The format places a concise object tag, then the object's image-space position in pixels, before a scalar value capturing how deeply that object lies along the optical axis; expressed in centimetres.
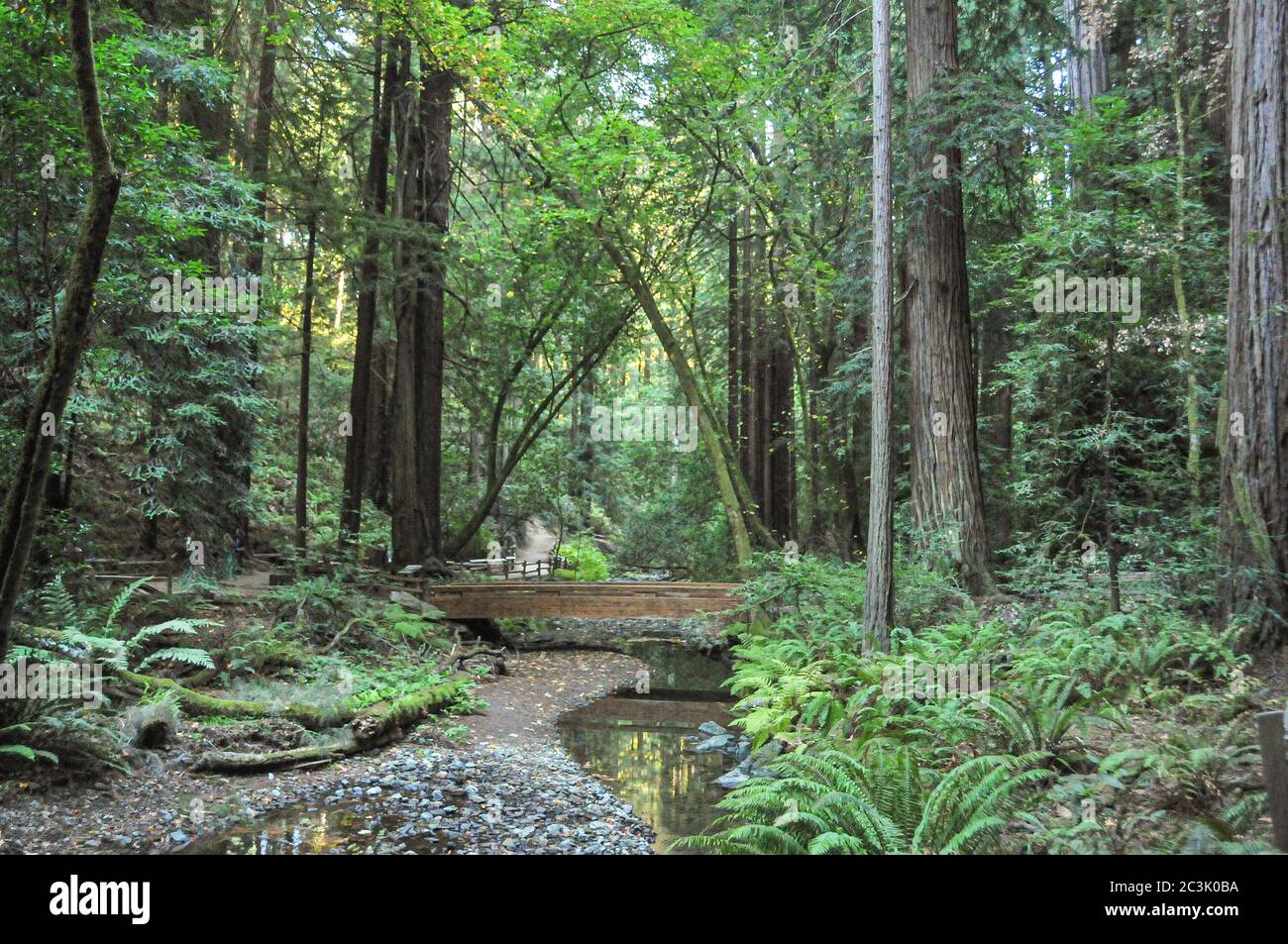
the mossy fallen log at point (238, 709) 830
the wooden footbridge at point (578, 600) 1531
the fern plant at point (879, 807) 496
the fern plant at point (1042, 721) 627
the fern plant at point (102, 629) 765
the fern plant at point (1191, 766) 501
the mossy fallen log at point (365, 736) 753
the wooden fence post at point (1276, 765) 350
